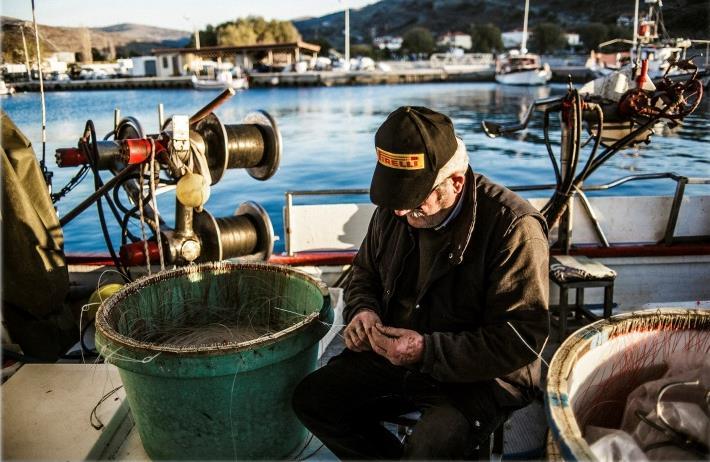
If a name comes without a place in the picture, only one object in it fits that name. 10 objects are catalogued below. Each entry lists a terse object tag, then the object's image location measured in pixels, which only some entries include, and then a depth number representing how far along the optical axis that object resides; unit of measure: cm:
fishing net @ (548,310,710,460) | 150
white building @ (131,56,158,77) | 6825
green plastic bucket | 187
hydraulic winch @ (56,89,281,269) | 311
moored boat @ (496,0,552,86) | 4669
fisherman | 172
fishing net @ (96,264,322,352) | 242
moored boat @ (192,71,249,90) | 5345
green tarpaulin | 281
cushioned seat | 330
